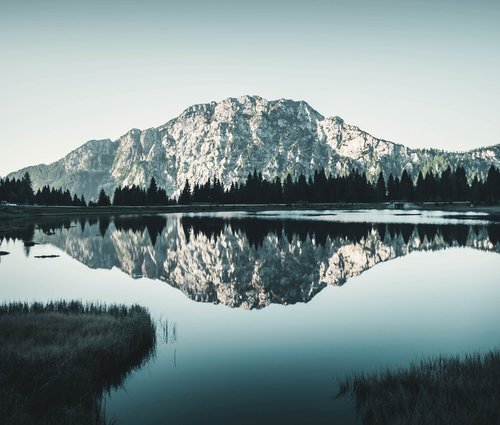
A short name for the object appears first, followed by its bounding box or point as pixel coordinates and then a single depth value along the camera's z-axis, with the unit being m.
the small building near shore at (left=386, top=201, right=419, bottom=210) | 185.68
